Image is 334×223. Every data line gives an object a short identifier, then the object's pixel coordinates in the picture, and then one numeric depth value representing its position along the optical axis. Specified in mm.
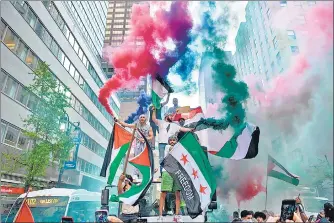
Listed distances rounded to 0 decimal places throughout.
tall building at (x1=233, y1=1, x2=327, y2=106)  28456
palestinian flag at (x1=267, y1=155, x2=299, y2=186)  7891
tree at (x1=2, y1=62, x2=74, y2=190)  17109
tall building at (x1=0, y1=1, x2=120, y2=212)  18266
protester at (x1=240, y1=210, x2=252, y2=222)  5223
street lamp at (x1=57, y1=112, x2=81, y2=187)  21953
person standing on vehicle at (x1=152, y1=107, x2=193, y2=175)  7715
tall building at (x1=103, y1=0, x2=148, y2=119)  113500
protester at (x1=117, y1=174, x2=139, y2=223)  6242
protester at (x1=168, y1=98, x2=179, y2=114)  10280
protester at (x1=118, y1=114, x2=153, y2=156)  7641
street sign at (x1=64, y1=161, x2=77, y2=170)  21984
